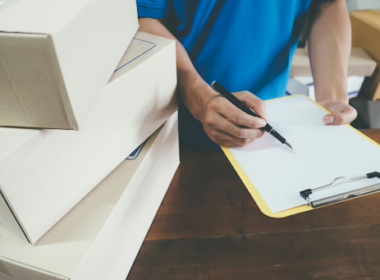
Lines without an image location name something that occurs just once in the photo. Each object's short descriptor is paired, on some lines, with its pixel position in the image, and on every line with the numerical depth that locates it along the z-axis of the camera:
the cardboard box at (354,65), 1.40
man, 0.58
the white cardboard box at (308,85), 1.43
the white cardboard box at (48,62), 0.22
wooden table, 0.42
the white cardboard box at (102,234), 0.30
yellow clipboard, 0.38
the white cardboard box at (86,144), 0.27
